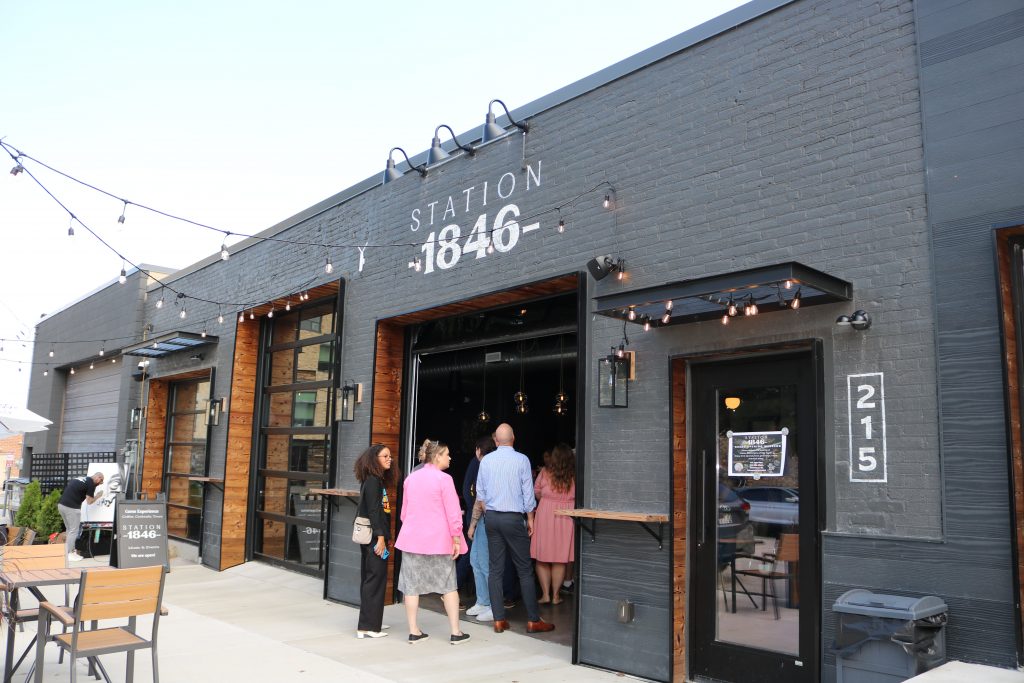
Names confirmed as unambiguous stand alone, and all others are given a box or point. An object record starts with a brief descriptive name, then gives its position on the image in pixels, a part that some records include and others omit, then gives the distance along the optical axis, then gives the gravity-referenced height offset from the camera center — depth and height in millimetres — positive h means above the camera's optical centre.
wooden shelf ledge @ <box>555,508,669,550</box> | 5465 -483
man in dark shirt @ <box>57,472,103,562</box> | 11070 -929
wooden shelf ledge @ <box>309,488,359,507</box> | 8227 -556
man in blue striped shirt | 7023 -595
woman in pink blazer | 6586 -820
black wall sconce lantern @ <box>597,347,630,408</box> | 5945 +469
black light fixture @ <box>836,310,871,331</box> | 4582 +751
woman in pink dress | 7855 -686
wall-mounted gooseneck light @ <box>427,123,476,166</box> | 8094 +2894
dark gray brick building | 4230 +909
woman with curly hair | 6820 -840
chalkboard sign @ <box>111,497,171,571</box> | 9332 -1154
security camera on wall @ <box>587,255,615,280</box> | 6078 +1348
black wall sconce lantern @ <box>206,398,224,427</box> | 11438 +358
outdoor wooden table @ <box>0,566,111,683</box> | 4801 -900
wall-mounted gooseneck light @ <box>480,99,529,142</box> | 7445 +2884
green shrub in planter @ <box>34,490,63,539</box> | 12148 -1285
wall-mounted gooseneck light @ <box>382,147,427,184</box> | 8773 +2902
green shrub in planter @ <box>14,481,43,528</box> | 12734 -1151
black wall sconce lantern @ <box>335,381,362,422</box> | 8805 +434
